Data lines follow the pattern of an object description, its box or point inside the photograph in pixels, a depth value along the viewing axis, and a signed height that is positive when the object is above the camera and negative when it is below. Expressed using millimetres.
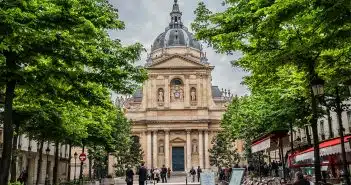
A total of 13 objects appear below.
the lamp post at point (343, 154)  14328 +501
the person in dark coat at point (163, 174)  45094 -423
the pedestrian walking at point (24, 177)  31159 -422
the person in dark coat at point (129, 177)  26328 -418
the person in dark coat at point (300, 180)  11938 -322
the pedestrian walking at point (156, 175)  44391 -581
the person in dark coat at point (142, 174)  25141 -228
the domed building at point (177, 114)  71500 +9710
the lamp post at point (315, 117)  13266 +1941
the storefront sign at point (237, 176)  11565 -188
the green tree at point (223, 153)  61766 +2518
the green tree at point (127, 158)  57312 +1716
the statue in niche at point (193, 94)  73875 +13263
